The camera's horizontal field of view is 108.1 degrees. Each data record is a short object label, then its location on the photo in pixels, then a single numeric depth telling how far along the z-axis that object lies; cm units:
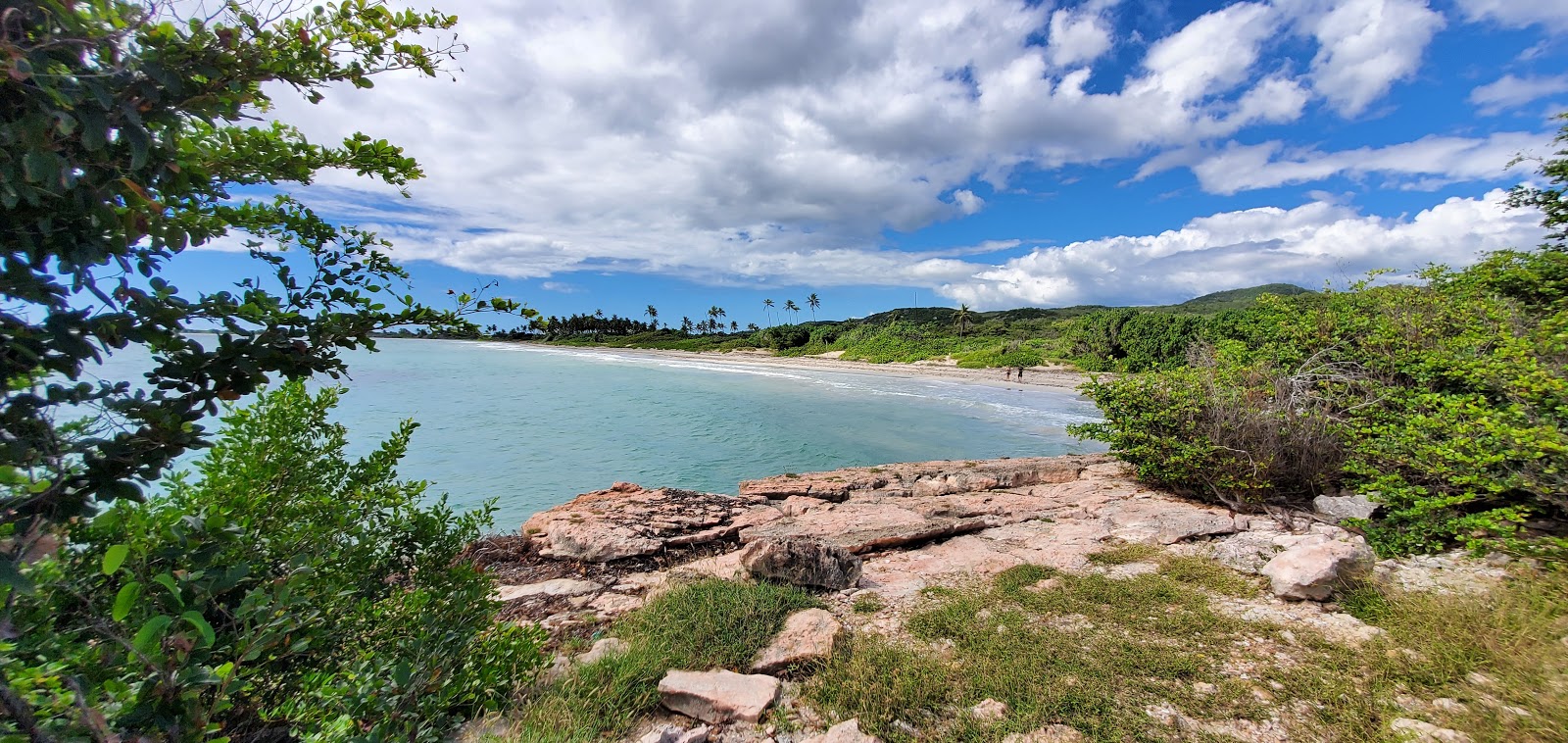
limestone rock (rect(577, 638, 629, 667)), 390
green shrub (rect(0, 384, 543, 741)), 145
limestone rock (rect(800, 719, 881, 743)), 310
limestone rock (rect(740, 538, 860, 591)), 540
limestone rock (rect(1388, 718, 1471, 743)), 286
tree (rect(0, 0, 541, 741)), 126
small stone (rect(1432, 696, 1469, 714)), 309
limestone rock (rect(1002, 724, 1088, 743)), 313
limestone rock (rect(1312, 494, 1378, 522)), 631
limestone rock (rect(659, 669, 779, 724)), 344
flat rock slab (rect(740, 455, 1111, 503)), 1062
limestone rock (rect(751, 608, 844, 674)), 400
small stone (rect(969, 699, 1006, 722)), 331
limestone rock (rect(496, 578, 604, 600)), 562
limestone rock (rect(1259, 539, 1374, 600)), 459
